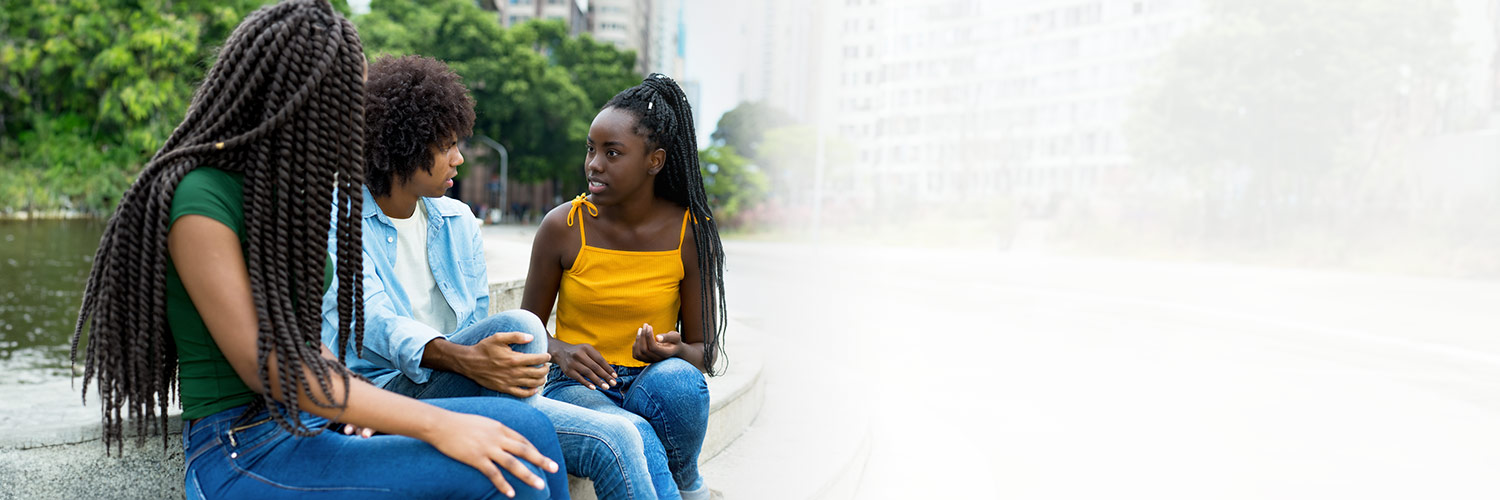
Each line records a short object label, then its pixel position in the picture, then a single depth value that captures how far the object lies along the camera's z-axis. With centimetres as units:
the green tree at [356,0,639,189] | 2697
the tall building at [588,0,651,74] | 7594
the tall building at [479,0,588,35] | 6041
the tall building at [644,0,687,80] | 6931
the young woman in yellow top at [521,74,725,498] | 208
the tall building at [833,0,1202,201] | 2783
